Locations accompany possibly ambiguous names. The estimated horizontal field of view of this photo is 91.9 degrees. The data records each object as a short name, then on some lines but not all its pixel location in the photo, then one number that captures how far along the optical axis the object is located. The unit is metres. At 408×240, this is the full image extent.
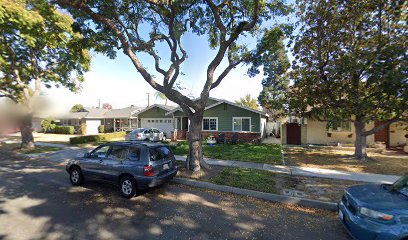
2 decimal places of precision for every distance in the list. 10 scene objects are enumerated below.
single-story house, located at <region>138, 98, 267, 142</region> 18.09
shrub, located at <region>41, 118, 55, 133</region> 31.30
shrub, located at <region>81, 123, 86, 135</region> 29.21
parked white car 18.86
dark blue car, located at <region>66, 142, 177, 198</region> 5.91
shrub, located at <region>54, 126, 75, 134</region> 29.66
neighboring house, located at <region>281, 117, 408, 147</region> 15.72
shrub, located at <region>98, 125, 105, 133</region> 31.39
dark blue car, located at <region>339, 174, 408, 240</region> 3.13
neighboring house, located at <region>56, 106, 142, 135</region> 31.00
